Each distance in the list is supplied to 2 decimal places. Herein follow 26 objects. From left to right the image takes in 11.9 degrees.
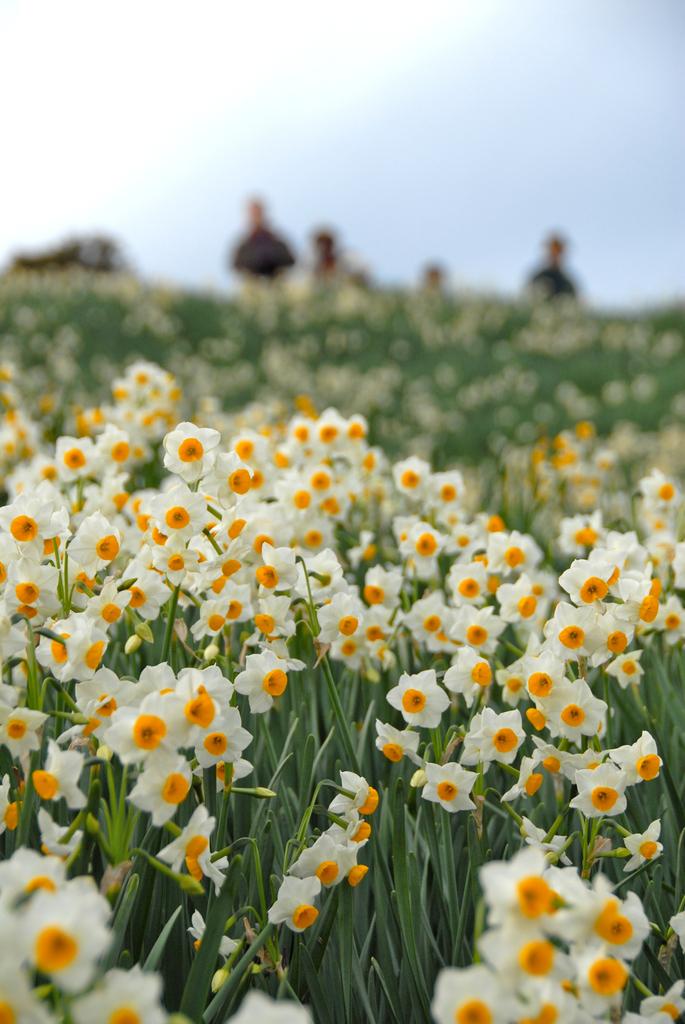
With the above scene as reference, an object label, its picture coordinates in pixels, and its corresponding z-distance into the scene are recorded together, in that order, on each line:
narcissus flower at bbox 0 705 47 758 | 1.88
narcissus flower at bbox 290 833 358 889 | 1.90
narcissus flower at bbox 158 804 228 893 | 1.84
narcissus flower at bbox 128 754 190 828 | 1.82
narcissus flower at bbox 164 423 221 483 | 2.05
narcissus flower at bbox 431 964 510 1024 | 1.72
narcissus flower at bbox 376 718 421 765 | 1.99
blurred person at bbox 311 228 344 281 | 16.06
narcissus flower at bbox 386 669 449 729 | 1.99
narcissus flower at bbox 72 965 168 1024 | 1.72
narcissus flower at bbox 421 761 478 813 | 1.95
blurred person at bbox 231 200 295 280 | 13.99
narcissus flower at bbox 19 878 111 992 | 1.70
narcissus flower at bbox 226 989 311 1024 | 1.70
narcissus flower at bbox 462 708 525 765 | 1.95
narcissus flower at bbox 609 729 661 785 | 1.92
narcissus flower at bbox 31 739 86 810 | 1.84
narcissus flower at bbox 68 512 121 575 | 2.01
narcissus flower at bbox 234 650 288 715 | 1.96
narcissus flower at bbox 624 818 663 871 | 1.93
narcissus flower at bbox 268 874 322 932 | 1.88
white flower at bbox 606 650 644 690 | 2.10
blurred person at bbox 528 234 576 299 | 14.90
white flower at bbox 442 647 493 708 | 2.01
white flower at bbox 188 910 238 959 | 1.88
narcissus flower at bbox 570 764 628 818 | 1.91
